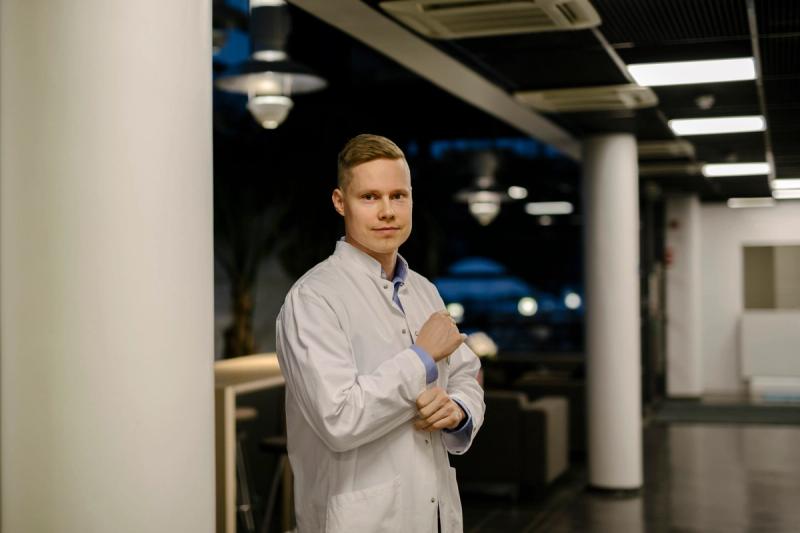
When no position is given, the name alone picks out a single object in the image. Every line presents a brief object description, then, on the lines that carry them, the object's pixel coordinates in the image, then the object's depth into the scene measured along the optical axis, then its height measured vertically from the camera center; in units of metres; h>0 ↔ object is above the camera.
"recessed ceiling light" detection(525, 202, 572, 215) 17.91 +1.69
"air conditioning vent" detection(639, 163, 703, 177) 10.30 +1.37
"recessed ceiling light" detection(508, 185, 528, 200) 16.73 +1.86
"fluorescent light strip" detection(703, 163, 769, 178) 10.12 +1.34
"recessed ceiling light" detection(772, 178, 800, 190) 11.89 +1.38
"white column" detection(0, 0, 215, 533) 1.98 +0.06
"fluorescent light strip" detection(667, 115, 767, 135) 7.25 +1.28
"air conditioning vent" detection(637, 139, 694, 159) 8.59 +1.33
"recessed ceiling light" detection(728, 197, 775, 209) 14.60 +1.43
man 2.05 -0.15
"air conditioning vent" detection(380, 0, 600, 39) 4.23 +1.24
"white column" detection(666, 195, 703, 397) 14.59 +0.03
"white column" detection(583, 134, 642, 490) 7.88 -0.01
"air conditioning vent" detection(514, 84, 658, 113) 6.15 +1.27
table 5.27 -0.73
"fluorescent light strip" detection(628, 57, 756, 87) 5.45 +1.26
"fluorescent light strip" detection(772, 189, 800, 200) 13.22 +1.41
